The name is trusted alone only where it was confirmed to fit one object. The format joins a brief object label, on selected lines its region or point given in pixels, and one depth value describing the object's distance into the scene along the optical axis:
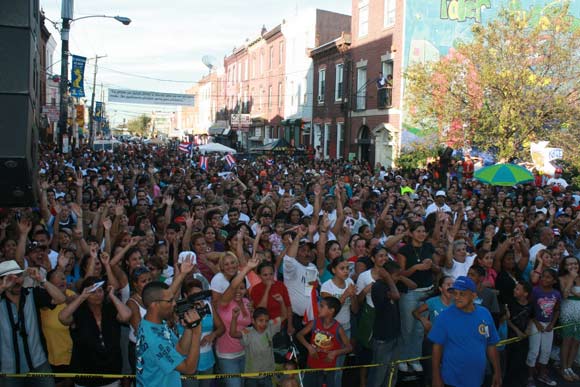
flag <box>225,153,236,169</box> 20.22
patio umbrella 11.11
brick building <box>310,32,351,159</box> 30.16
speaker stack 4.05
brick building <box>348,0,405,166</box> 24.83
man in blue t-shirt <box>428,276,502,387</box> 4.54
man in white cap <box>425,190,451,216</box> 10.98
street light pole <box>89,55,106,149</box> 42.66
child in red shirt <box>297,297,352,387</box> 5.24
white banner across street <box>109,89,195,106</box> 30.97
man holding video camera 3.60
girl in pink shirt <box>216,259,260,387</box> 4.98
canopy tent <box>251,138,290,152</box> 30.41
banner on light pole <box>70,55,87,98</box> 21.97
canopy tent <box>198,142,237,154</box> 28.47
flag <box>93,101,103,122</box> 56.00
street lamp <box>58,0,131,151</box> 17.62
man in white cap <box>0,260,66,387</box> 4.42
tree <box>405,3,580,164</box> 16.56
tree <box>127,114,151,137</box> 138.88
